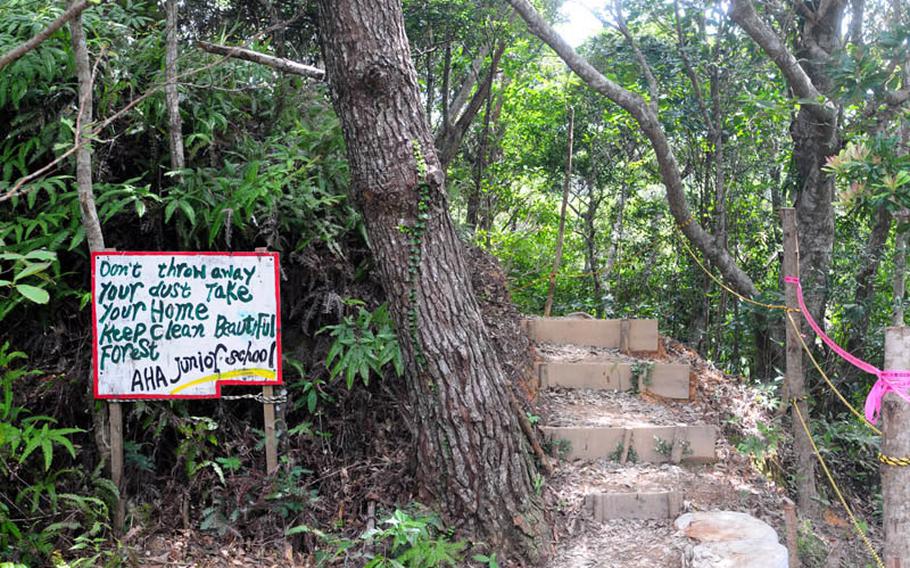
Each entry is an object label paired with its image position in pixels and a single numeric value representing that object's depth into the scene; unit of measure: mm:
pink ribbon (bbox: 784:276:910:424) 3316
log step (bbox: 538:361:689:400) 6277
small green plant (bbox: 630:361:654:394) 6297
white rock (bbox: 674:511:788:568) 4008
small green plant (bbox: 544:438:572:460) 5348
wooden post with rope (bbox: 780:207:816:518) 4438
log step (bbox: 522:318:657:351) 6766
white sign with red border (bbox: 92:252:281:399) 4391
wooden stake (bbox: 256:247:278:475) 4531
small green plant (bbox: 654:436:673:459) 5473
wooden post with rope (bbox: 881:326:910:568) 3379
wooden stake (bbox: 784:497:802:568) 3979
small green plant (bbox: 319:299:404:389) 4762
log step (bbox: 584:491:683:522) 4926
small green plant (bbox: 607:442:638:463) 5477
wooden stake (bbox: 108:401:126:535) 4367
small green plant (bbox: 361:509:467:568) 4109
